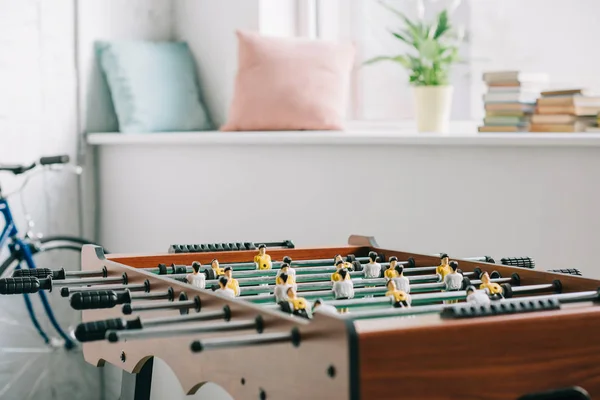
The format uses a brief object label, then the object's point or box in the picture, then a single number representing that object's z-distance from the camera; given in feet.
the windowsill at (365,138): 8.42
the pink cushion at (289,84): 11.73
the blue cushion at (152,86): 13.08
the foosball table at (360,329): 4.12
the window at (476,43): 10.59
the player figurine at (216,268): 6.32
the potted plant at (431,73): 10.69
